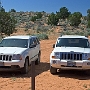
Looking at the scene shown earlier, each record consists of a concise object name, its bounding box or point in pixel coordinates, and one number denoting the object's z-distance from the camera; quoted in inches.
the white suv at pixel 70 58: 190.5
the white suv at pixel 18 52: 194.3
